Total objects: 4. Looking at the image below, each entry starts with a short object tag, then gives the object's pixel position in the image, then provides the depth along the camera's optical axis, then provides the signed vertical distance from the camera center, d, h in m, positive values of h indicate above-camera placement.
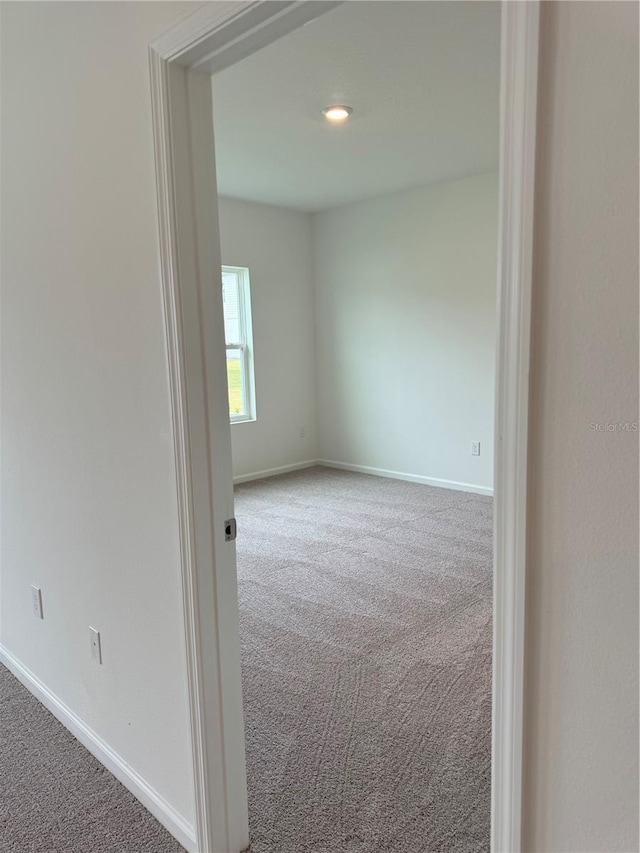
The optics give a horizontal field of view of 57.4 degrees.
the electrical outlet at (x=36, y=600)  2.18 -0.90
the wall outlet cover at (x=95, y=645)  1.86 -0.91
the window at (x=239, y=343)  5.41 +0.10
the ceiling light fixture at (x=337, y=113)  3.05 +1.26
